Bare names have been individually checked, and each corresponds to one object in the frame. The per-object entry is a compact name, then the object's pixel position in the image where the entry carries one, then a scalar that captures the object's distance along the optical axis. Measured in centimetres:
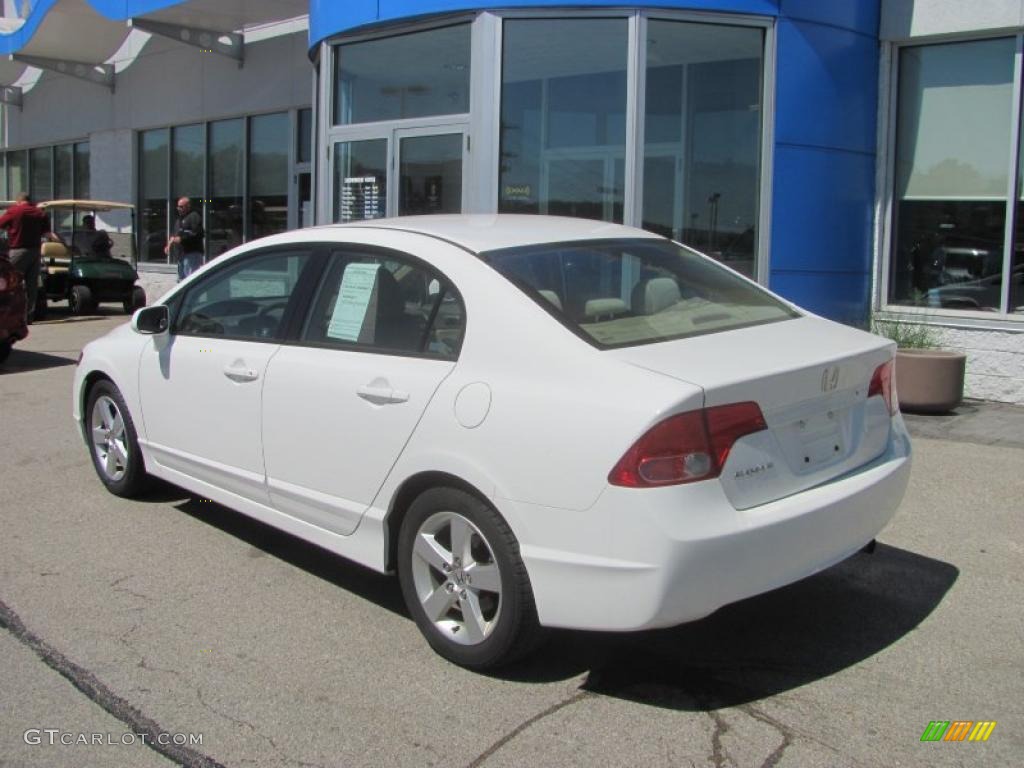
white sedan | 330
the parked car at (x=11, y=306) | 1093
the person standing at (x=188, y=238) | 1466
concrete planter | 822
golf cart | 1591
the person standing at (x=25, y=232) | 1385
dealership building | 930
